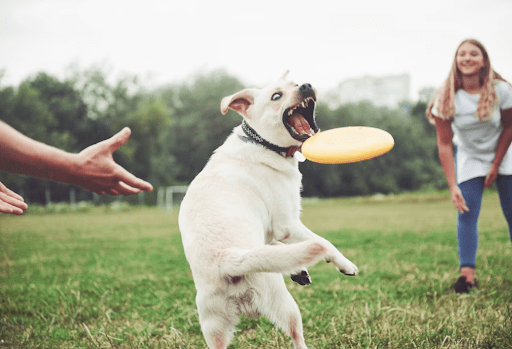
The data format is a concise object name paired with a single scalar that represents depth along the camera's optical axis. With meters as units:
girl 3.51
